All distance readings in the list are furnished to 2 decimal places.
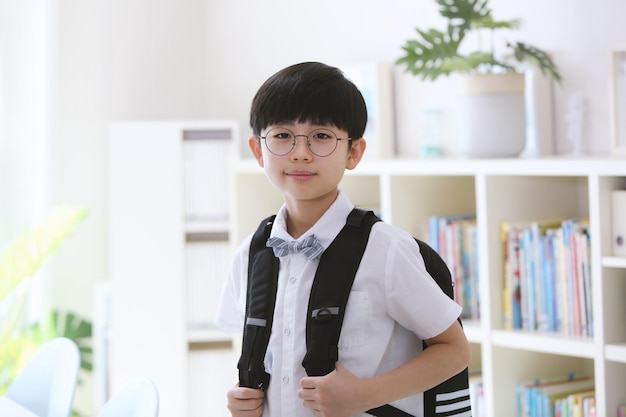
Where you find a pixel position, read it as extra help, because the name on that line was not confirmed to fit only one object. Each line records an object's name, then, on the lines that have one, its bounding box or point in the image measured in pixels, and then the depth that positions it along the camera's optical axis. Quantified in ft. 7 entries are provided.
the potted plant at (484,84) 14.04
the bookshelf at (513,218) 12.85
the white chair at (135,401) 11.01
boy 10.06
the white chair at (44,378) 12.56
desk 11.90
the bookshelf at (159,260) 17.43
